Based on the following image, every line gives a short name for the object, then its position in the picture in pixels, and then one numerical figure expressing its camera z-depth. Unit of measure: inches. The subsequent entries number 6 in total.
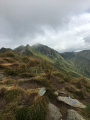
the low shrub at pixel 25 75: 344.1
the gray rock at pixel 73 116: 162.6
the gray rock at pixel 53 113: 161.1
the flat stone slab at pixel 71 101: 207.2
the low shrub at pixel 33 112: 147.8
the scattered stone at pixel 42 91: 202.7
